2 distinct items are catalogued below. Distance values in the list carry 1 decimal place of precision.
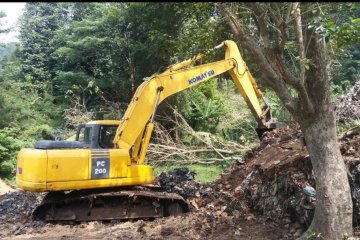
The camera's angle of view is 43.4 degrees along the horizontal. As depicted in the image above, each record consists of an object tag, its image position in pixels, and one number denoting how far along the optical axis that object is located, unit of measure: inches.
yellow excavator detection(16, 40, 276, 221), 308.2
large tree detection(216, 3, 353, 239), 213.5
